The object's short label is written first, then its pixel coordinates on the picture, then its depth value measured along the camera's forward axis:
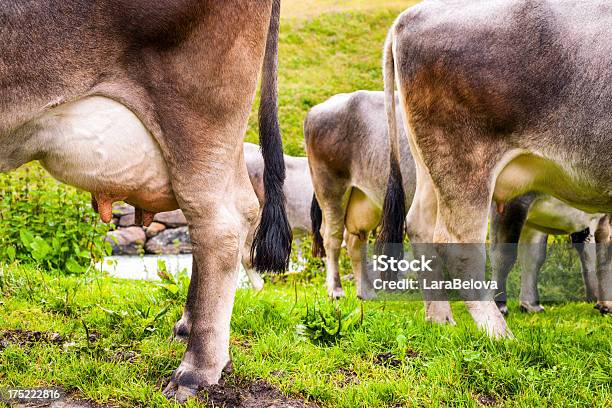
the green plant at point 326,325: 3.91
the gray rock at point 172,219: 13.36
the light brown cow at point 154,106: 2.89
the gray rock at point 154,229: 13.15
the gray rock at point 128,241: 12.46
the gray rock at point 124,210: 12.94
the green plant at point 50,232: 6.36
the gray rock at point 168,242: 12.95
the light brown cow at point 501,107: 4.08
